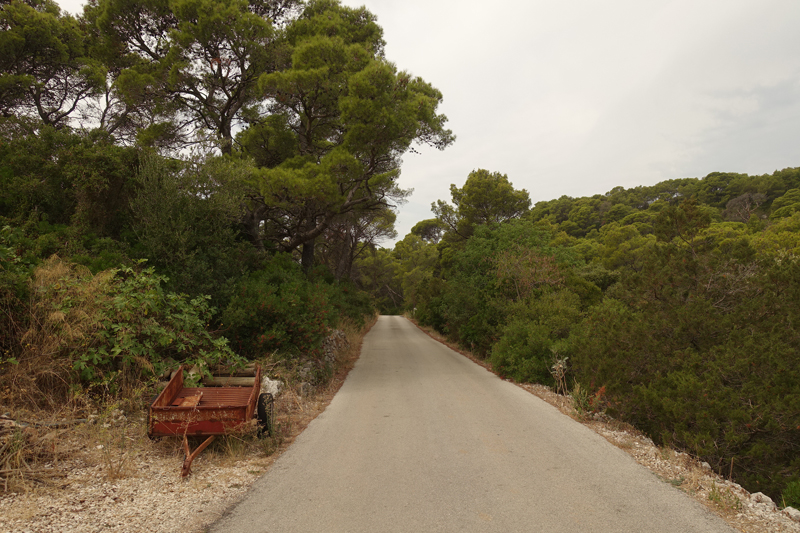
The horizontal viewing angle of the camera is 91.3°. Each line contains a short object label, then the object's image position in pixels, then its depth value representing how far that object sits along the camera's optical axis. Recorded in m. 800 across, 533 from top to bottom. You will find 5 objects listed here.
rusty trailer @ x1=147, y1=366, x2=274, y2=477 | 4.66
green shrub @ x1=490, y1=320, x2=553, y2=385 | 10.63
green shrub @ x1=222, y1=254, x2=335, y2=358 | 8.72
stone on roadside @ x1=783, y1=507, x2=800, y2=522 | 3.71
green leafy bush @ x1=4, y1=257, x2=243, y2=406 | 5.47
